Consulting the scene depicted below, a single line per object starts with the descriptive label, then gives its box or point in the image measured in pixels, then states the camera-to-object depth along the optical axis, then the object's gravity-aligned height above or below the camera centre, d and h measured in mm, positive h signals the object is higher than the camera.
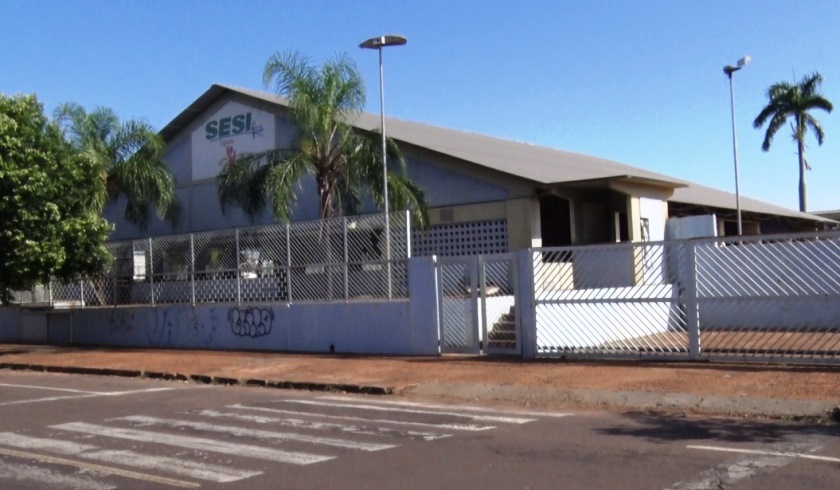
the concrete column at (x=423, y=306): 18062 -169
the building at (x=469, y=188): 24797 +3257
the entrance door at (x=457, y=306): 17703 -189
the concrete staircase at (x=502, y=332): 17703 -751
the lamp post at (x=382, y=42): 19734 +5764
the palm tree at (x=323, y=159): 21906 +3681
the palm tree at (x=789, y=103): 46562 +9724
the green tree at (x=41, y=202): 20344 +2532
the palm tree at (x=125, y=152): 26750 +4735
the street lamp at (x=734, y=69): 26780 +6798
